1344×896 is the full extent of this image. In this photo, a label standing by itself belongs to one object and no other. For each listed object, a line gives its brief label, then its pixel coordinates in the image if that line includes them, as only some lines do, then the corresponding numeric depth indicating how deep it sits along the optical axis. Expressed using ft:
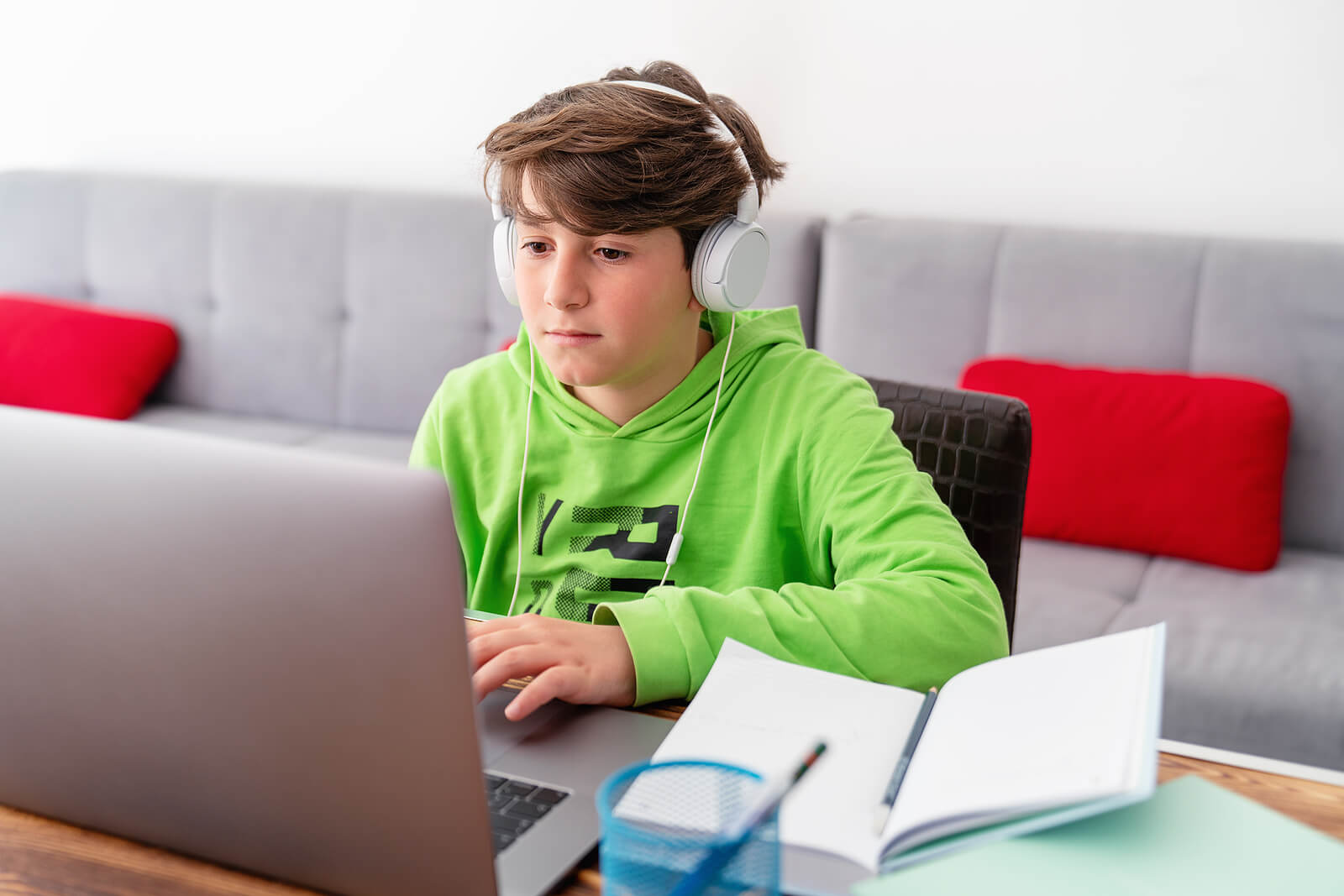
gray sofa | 5.73
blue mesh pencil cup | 1.66
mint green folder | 1.78
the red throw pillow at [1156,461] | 6.32
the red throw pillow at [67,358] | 8.41
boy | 2.84
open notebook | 1.90
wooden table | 1.95
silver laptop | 1.63
